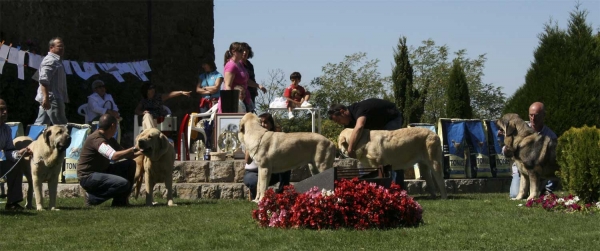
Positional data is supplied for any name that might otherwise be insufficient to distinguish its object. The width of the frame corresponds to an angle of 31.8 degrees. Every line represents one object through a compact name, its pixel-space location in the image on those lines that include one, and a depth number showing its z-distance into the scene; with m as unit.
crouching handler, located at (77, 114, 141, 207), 14.04
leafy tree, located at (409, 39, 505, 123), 32.16
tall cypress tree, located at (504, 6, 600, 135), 20.45
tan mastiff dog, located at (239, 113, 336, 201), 14.27
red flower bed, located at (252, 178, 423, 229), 10.61
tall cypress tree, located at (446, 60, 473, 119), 24.97
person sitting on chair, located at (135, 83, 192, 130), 18.50
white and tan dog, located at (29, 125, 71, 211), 13.36
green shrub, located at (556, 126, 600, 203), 12.59
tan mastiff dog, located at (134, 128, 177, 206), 13.75
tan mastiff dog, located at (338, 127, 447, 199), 14.62
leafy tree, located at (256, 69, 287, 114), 27.35
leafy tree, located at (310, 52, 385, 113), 30.62
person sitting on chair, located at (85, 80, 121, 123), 18.42
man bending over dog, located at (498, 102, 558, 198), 14.56
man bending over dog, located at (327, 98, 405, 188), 14.56
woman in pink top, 17.36
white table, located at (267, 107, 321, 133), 18.48
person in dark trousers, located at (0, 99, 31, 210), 13.19
